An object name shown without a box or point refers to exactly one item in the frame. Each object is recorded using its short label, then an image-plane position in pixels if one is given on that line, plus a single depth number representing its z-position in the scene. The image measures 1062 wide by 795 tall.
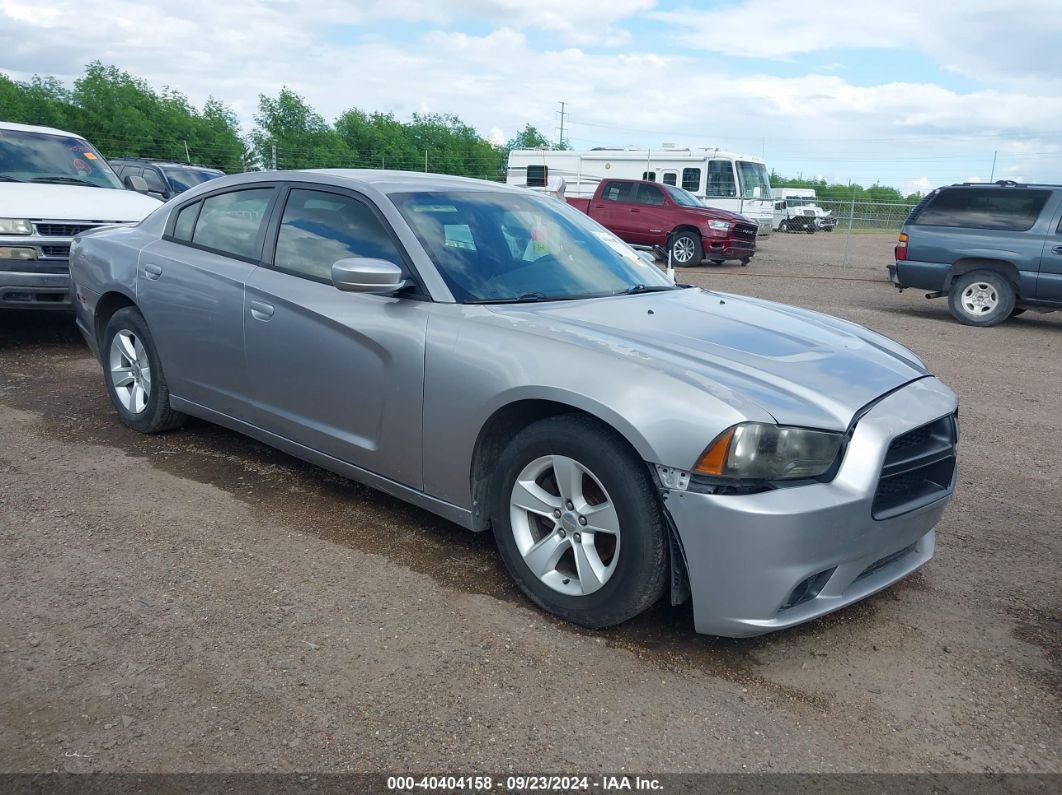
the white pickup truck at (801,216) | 40.12
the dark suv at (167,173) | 16.77
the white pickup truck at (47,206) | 7.28
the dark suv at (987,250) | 11.42
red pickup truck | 19.59
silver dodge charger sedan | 2.88
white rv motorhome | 25.67
